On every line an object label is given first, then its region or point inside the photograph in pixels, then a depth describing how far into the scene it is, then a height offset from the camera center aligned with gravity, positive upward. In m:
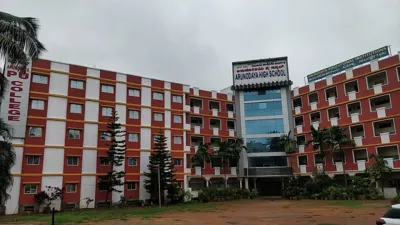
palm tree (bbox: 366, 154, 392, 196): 31.00 -0.16
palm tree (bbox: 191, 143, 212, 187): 38.22 +1.86
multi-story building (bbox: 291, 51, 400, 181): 32.88 +6.00
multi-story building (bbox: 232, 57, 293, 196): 41.72 +7.13
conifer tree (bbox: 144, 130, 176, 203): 33.41 +0.18
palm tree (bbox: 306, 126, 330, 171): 35.41 +3.33
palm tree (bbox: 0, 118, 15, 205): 16.72 +0.75
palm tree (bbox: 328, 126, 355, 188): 34.47 +3.14
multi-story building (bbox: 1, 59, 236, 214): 29.55 +4.91
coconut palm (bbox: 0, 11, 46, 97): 12.56 +5.32
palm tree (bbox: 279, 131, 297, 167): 40.28 +3.37
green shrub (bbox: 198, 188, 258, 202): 35.98 -2.75
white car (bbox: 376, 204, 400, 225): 8.98 -1.41
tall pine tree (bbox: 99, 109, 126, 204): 30.92 +1.44
